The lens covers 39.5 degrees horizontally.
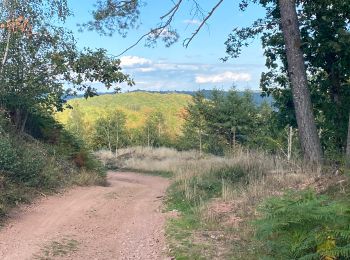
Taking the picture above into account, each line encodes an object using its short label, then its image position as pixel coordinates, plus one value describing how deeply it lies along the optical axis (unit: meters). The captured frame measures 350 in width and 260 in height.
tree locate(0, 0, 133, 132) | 15.55
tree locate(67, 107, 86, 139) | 65.00
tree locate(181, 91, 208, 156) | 53.06
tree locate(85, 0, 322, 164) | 12.85
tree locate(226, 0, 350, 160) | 15.73
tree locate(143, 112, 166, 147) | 67.88
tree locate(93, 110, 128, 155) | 64.50
